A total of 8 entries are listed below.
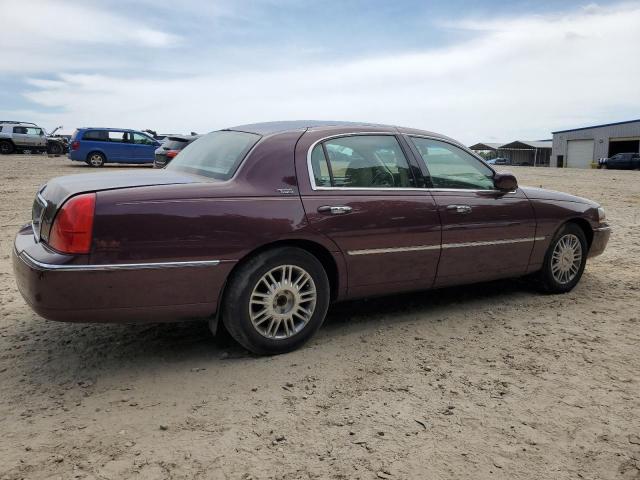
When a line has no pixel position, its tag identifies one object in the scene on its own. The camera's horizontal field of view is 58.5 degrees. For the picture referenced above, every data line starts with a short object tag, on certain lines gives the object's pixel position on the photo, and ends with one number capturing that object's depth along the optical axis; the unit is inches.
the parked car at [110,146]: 903.1
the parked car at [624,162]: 1609.3
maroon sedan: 122.2
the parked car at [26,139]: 1282.0
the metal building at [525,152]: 2812.5
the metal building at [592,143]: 1974.7
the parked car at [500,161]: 2304.0
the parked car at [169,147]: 577.6
